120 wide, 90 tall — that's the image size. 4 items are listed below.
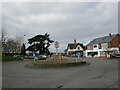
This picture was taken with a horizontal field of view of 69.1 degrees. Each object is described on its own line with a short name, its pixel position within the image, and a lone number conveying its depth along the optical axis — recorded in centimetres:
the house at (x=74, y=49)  4925
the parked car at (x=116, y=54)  2363
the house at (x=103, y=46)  3346
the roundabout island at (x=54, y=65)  1081
